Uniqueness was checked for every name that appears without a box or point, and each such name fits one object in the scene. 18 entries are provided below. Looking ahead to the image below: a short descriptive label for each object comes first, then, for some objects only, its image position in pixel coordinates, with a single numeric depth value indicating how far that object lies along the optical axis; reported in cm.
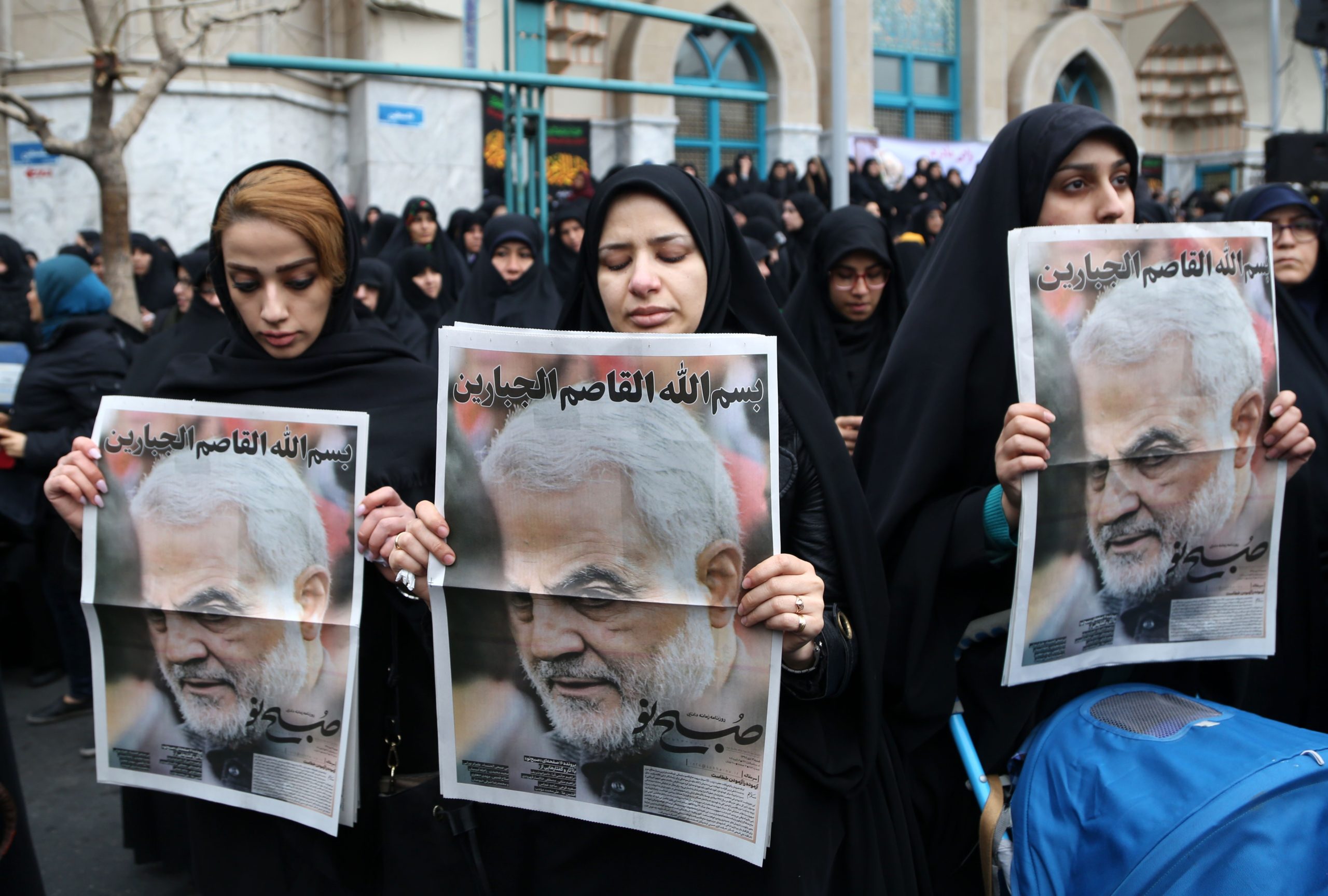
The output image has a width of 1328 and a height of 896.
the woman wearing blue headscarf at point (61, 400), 426
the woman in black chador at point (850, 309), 390
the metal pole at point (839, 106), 780
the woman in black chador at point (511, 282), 610
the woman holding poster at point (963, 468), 186
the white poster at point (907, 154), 1744
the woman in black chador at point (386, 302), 561
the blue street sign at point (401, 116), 1338
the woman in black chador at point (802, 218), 998
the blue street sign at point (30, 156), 1298
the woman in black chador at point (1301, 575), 229
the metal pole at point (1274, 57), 2233
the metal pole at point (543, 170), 852
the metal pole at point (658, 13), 859
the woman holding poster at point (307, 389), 187
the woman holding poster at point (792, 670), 160
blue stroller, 139
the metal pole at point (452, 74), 714
